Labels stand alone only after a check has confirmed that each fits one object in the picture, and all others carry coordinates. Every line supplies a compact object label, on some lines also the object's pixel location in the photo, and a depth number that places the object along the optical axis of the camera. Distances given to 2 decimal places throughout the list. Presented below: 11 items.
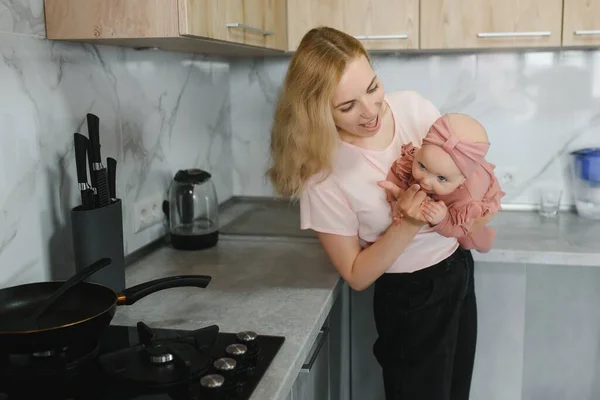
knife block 1.34
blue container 2.17
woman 1.30
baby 1.21
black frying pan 1.05
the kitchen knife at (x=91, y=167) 1.36
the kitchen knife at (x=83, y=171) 1.34
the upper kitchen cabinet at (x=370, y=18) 1.97
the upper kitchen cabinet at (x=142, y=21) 1.28
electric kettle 1.90
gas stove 1.05
